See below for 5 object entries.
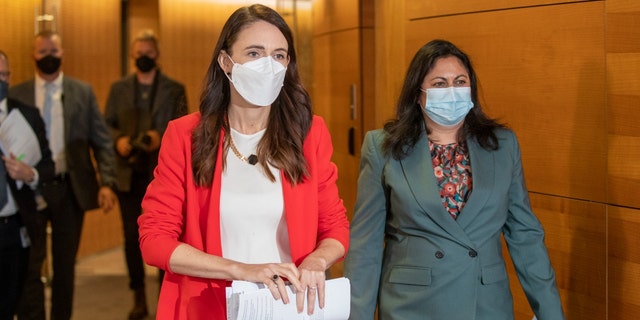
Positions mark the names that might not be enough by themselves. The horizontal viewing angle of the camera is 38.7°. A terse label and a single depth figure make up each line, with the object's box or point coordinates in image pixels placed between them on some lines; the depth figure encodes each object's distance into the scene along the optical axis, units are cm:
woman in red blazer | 254
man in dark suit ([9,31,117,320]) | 507
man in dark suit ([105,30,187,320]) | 536
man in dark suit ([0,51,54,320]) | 474
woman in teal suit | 324
